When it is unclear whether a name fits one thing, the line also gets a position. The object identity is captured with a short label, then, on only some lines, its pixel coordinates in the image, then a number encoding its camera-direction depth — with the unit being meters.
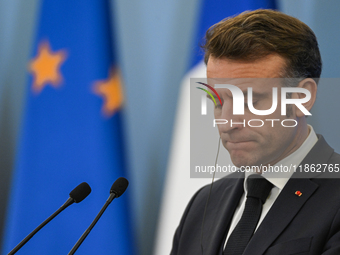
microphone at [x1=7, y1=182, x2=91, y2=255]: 4.08
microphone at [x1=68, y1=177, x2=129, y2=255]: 4.09
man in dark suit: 4.09
